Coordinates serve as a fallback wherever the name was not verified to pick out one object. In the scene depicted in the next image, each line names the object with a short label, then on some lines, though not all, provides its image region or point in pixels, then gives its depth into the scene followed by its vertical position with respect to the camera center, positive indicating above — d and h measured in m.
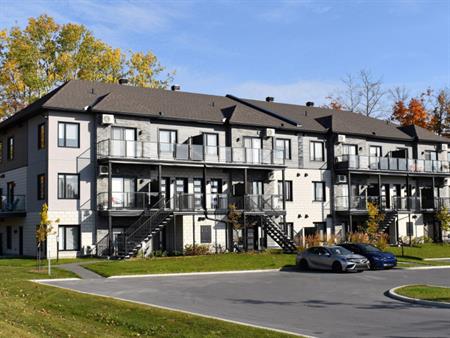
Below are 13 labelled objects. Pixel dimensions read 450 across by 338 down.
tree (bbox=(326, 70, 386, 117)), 69.69 +11.56
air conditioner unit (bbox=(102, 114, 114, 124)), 35.72 +5.41
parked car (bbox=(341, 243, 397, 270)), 31.70 -2.28
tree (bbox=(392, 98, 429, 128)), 67.69 +10.34
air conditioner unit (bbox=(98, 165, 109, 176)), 35.59 +2.50
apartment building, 35.47 +2.56
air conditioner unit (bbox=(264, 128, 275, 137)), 41.75 +5.25
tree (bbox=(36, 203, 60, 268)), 31.25 -0.66
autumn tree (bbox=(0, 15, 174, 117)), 52.69 +13.13
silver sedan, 29.92 -2.31
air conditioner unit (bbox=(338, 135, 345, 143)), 45.56 +5.22
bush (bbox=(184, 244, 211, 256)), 36.75 -2.11
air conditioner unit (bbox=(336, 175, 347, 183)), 45.91 +2.31
